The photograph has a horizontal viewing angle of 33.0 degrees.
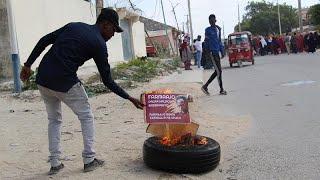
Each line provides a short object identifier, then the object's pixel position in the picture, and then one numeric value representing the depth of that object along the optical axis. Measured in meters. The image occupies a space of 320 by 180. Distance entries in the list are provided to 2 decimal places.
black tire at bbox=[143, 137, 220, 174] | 5.29
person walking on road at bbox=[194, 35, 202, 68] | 26.42
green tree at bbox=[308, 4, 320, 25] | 52.83
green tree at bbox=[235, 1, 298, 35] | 100.88
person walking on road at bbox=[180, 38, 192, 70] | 25.81
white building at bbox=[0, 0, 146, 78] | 16.89
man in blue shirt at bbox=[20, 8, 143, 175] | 5.08
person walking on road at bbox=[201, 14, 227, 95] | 12.19
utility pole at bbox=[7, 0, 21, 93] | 16.08
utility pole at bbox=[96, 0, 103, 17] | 16.80
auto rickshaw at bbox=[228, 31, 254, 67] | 27.98
